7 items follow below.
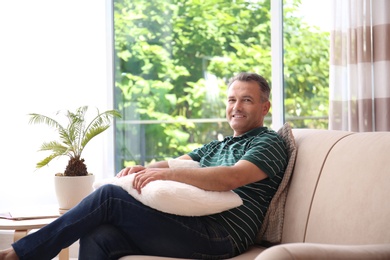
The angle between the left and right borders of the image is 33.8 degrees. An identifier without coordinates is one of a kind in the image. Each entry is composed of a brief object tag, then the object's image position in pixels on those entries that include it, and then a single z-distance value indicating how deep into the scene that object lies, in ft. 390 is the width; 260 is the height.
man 7.98
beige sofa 6.66
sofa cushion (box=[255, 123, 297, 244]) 8.30
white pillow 7.85
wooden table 10.15
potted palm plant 11.28
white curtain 11.12
